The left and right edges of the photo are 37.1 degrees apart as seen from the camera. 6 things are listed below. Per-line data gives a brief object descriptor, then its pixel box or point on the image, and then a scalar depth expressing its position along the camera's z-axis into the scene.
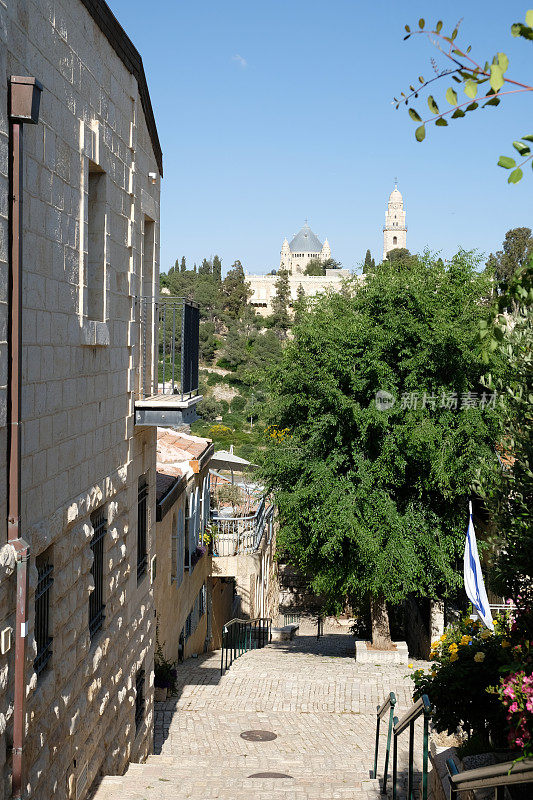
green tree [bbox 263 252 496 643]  15.12
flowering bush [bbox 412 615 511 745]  5.64
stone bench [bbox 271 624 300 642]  20.88
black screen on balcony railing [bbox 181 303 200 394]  8.14
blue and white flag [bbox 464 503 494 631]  8.09
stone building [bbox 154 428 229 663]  12.47
